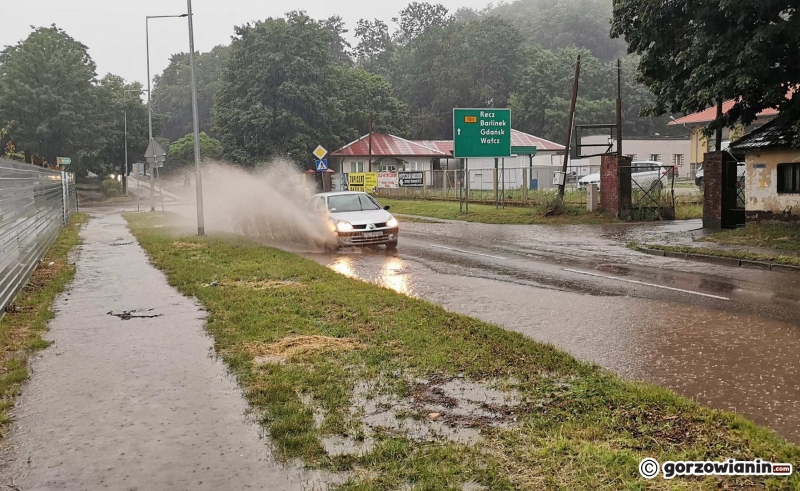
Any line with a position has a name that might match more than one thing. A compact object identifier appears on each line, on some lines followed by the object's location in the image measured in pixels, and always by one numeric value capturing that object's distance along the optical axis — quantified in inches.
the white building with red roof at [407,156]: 2485.2
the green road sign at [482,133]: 1206.9
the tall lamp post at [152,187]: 1486.2
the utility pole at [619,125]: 1080.2
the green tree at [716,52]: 584.7
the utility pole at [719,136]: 746.2
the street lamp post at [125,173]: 2662.4
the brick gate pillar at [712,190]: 830.5
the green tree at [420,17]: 4192.9
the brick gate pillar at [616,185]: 1009.5
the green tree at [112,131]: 2488.9
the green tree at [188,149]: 2859.3
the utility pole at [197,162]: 824.9
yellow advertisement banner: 1685.5
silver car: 687.1
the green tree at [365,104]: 2603.3
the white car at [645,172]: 1518.2
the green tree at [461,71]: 3393.2
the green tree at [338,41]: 4632.6
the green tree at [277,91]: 2322.8
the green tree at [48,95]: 2303.2
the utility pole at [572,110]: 1123.2
